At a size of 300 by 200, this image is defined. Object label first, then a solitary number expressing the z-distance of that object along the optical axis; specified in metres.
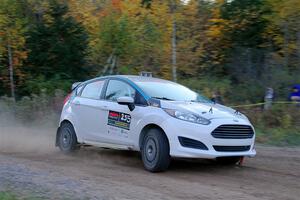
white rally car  8.77
